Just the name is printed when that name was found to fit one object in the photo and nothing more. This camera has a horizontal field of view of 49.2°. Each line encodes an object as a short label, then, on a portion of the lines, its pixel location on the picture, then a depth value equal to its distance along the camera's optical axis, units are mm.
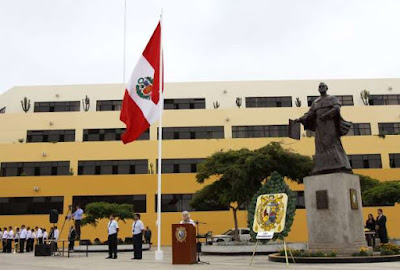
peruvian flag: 14594
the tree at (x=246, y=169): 22641
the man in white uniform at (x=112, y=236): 15621
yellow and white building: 34625
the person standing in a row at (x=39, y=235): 26719
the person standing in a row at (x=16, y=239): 25306
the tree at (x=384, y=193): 23375
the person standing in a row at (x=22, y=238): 25531
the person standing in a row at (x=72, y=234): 20056
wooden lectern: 11633
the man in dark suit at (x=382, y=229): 17594
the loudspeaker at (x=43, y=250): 18797
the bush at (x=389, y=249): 12452
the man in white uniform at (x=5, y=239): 26016
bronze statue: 12766
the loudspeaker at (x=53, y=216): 19297
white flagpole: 13344
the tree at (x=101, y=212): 25422
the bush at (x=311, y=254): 11383
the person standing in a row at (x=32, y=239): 26975
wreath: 19281
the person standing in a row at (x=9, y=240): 26000
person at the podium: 12341
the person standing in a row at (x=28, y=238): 26312
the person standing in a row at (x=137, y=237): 14797
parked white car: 28922
